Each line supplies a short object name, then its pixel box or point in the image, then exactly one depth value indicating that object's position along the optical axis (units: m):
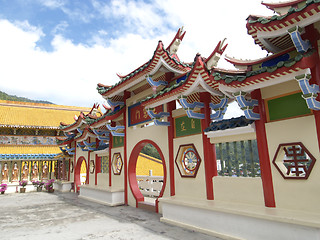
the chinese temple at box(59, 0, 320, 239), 4.33
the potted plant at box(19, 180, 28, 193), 18.19
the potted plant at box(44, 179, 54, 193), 17.70
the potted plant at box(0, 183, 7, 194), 17.41
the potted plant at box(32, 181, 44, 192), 18.66
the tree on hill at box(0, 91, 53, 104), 75.84
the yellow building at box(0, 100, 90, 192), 20.31
